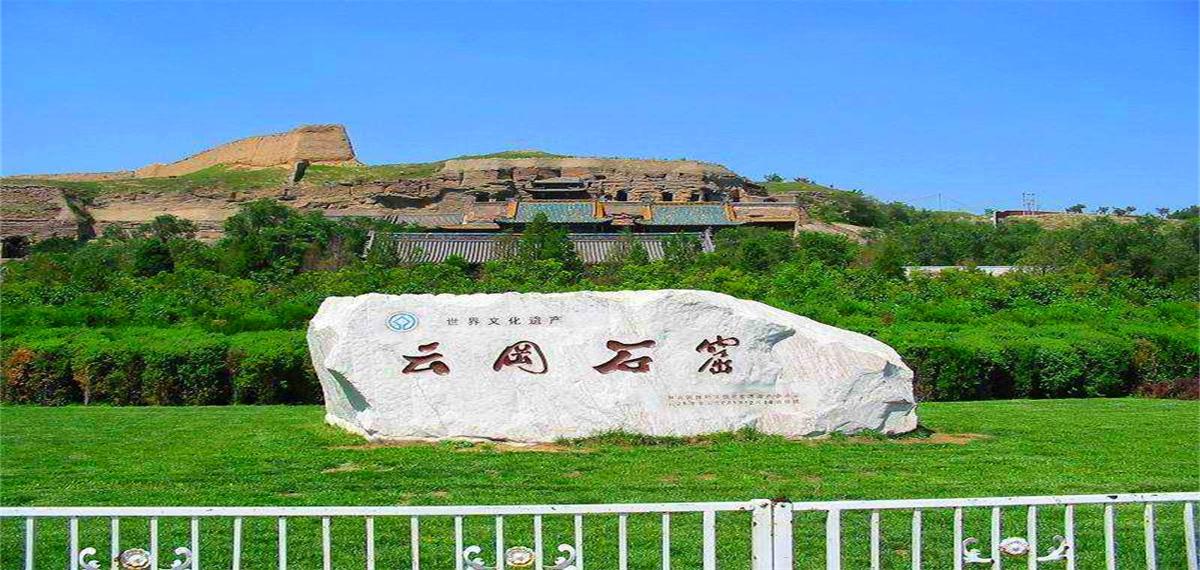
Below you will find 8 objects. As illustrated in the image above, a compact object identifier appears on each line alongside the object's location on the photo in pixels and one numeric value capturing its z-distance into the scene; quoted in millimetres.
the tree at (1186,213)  66281
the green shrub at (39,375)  10773
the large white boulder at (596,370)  7629
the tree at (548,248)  25600
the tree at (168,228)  52500
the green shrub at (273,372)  10672
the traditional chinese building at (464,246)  29328
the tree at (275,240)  25422
